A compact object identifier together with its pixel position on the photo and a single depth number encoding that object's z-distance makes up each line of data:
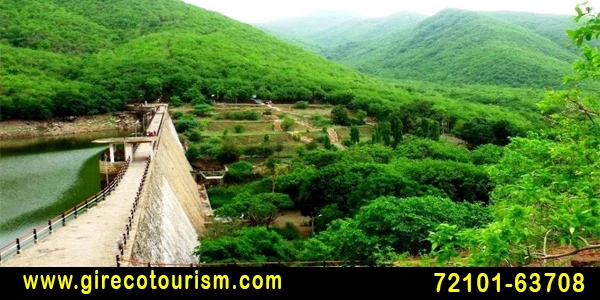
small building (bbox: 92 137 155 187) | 35.19
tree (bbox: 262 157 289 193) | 47.19
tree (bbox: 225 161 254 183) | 48.84
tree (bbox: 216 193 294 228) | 34.25
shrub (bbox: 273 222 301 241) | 34.53
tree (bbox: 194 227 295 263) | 22.17
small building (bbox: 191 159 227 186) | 49.28
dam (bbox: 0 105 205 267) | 16.92
